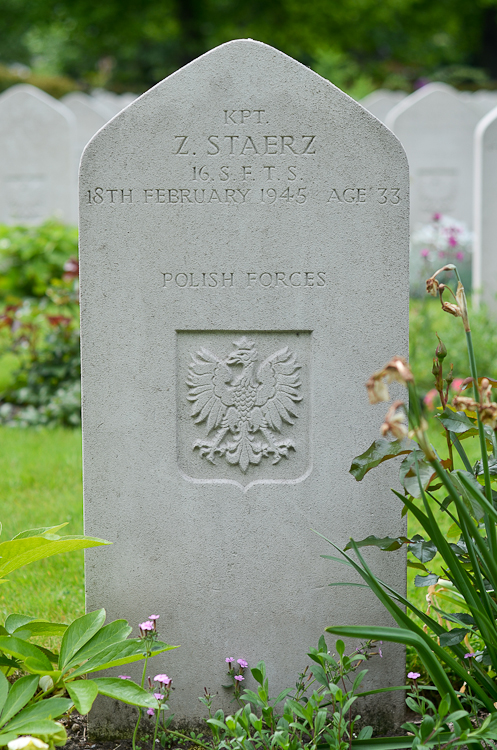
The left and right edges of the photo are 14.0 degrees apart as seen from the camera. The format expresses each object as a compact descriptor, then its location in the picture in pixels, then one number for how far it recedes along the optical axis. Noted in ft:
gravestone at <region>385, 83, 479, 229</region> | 30.14
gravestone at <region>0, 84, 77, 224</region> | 28.66
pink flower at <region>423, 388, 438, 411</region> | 10.45
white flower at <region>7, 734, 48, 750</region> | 7.00
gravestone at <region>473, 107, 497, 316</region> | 15.48
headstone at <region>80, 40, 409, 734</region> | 7.67
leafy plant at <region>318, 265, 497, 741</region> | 7.04
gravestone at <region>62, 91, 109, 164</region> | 36.91
